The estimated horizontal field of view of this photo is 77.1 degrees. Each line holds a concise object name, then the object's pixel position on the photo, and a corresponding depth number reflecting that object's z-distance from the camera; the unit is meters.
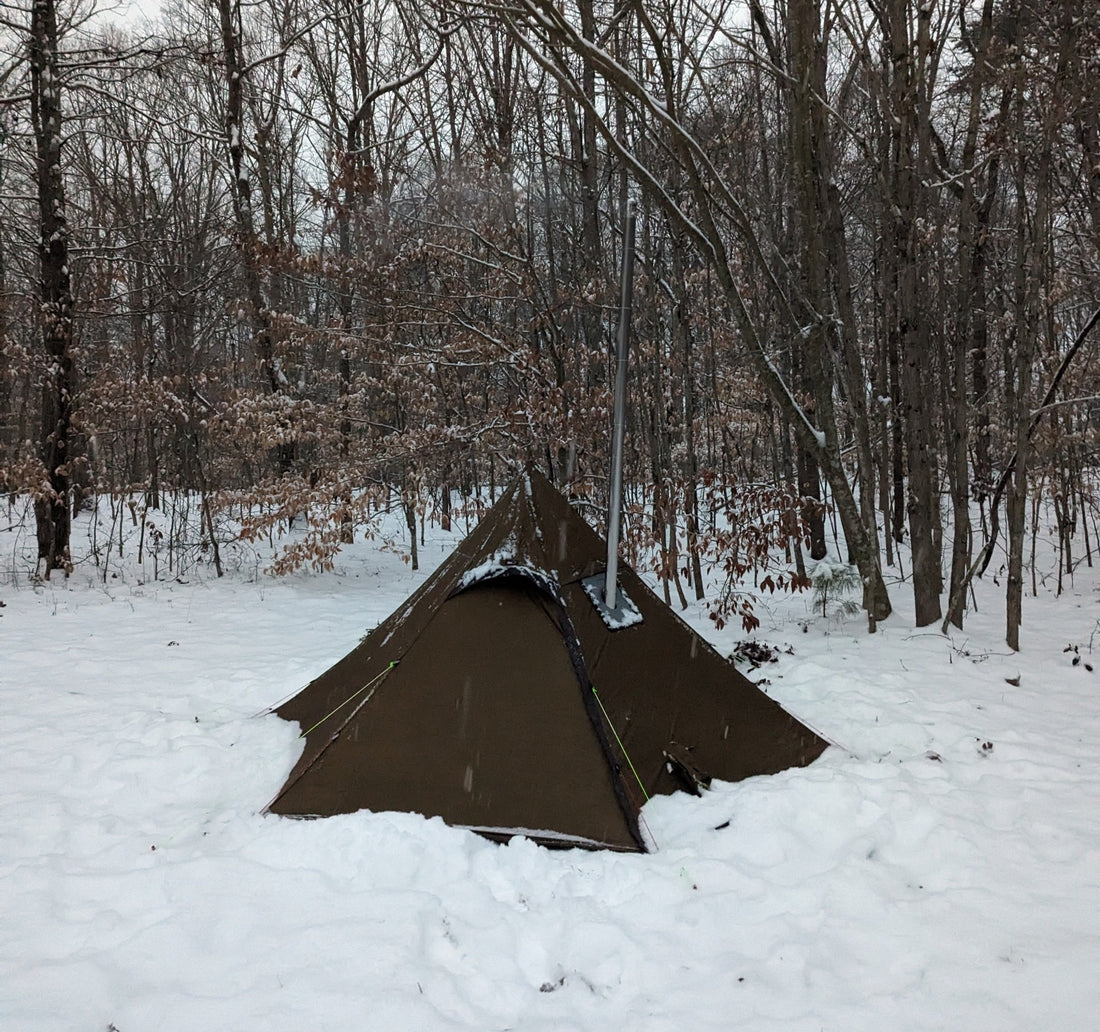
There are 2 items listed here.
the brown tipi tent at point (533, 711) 3.18
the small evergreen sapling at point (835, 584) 6.51
